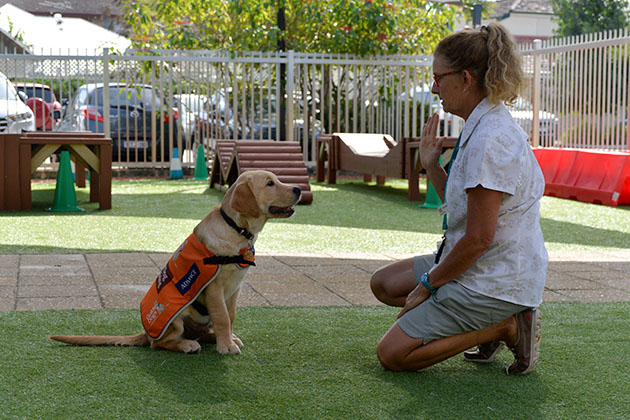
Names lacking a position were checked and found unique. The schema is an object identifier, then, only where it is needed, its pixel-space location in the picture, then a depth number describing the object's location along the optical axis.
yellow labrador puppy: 3.91
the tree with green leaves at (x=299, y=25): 17.75
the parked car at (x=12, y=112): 15.22
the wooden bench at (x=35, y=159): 10.18
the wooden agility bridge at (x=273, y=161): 11.26
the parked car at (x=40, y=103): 15.62
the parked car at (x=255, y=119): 17.00
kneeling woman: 3.43
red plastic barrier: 11.75
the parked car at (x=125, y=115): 16.25
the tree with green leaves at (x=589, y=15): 39.55
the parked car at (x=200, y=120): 16.86
